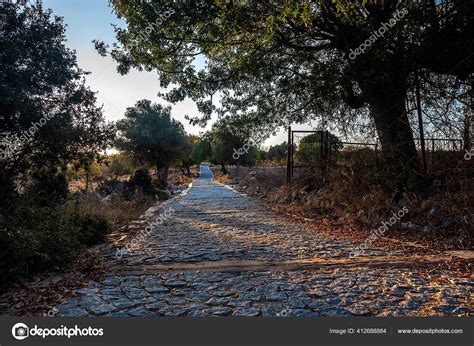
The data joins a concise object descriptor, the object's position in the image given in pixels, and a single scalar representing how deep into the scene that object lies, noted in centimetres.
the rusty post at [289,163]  1369
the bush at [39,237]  382
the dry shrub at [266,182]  1753
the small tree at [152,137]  2514
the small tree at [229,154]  4094
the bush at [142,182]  1778
